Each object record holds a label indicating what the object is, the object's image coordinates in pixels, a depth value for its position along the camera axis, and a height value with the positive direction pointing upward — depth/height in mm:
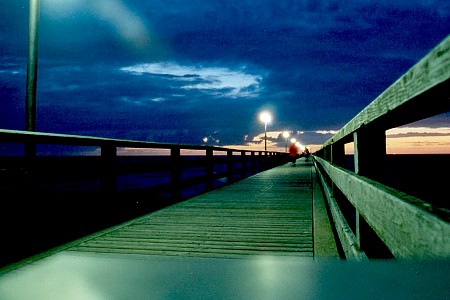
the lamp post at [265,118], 27844 +2958
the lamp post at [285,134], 50341 +3118
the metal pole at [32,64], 5891 +1530
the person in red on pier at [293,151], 31641 +503
